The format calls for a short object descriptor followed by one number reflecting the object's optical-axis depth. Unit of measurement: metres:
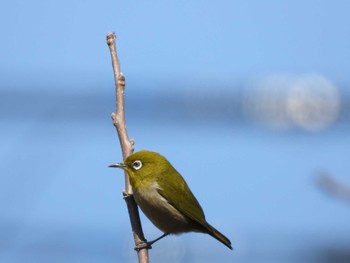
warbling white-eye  11.49
